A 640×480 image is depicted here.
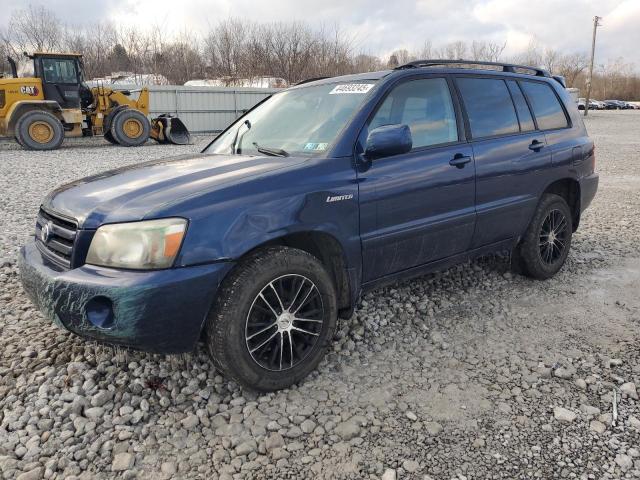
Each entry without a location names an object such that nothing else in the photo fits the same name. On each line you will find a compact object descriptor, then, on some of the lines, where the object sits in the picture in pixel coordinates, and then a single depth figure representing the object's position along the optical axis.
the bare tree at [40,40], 33.62
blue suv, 2.45
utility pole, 47.91
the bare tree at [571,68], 65.78
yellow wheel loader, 14.73
